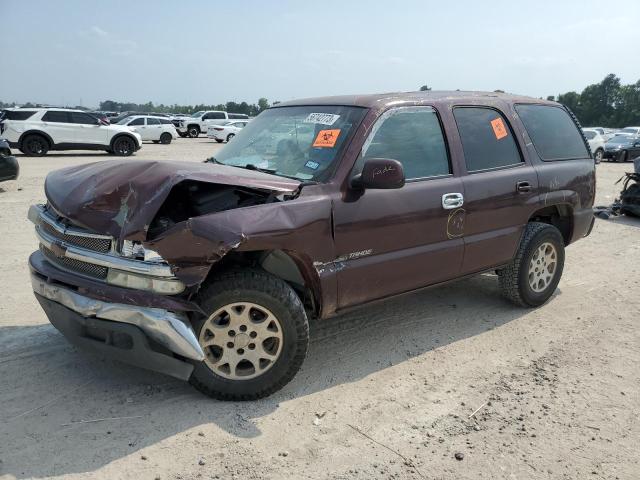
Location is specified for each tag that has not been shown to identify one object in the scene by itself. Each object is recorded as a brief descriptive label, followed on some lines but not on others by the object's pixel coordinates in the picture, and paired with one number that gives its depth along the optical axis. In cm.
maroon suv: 295
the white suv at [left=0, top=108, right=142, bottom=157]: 1800
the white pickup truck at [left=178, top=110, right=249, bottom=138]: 3506
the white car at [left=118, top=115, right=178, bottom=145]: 2733
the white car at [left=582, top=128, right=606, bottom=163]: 2269
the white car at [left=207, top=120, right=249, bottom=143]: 2888
